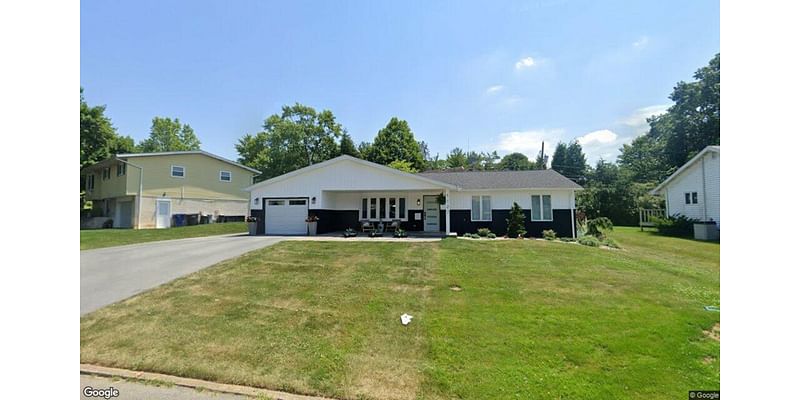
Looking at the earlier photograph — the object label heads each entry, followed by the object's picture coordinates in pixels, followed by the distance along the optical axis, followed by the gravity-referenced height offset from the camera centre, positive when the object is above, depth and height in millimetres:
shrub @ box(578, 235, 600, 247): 11391 -1230
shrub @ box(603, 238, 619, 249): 11353 -1317
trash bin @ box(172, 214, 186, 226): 20266 -619
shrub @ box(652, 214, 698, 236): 9383 -599
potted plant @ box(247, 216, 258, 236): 14702 -730
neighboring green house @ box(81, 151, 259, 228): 18891 +1600
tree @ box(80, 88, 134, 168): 22953 +5984
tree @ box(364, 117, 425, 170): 32312 +6945
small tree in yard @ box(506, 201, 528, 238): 13211 -575
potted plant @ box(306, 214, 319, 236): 14055 -709
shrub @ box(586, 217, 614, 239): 13625 -802
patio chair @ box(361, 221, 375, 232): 15117 -870
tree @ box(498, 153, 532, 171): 43712 +7029
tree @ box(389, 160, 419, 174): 29162 +4392
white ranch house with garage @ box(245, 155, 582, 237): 13586 +521
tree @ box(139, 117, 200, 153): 37031 +9056
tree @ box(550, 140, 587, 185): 36719 +5980
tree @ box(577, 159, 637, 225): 18156 +593
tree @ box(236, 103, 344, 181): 34719 +8182
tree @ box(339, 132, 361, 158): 31186 +6516
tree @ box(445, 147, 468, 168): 42769 +7085
